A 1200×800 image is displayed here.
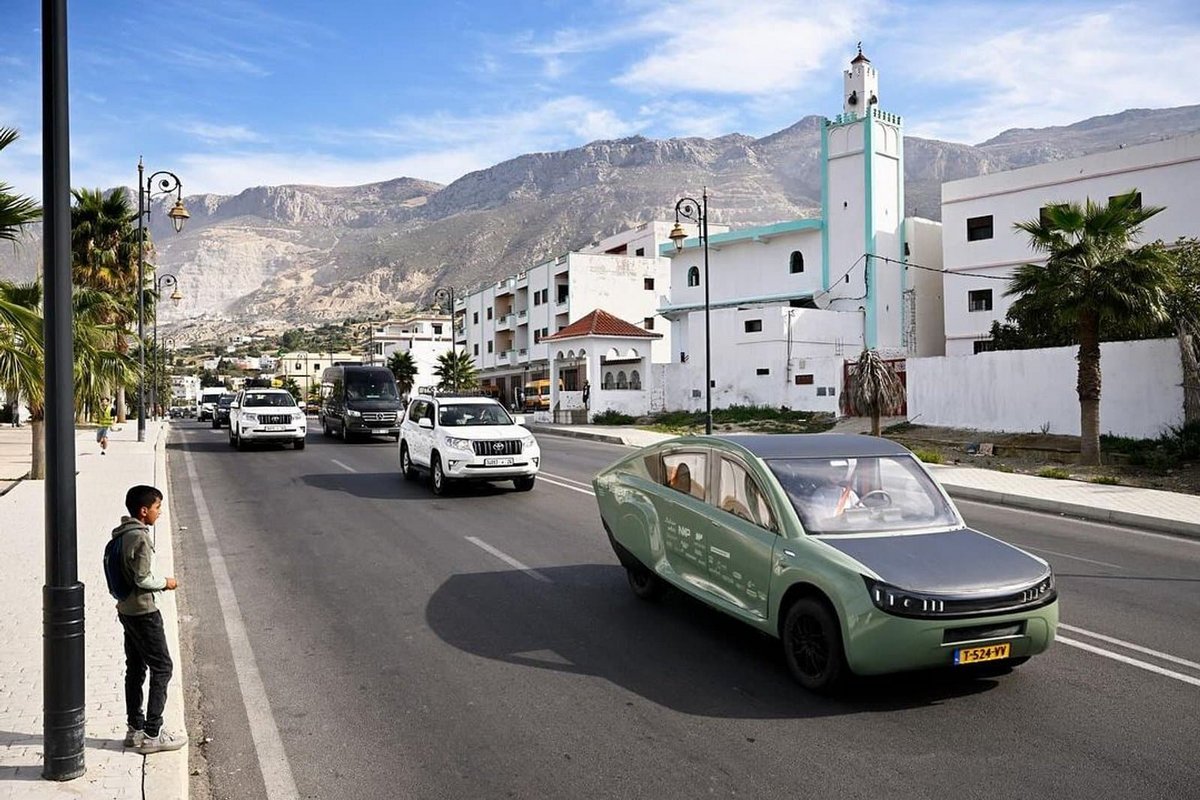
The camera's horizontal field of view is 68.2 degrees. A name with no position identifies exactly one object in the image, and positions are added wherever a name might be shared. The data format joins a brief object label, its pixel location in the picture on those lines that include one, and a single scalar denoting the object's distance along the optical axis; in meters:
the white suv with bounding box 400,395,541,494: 15.21
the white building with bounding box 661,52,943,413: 42.25
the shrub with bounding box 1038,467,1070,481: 17.92
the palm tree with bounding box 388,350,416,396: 81.62
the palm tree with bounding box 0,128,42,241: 8.09
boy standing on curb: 4.76
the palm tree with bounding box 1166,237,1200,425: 20.14
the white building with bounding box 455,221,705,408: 60.78
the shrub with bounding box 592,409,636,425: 41.09
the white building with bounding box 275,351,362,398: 124.62
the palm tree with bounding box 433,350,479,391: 67.06
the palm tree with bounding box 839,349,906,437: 25.03
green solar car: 5.31
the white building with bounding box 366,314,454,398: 98.12
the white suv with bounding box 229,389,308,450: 25.27
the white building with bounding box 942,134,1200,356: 37.59
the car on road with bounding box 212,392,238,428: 42.12
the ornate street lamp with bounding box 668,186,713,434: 25.91
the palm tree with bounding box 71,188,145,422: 35.81
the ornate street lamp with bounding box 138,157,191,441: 26.88
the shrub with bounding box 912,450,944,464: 21.44
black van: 28.39
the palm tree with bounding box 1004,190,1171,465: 18.66
